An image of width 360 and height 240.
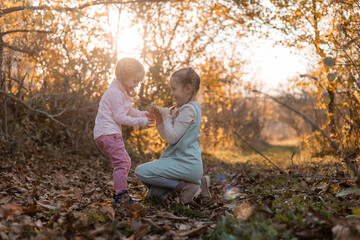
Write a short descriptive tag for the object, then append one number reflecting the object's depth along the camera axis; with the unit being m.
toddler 3.30
